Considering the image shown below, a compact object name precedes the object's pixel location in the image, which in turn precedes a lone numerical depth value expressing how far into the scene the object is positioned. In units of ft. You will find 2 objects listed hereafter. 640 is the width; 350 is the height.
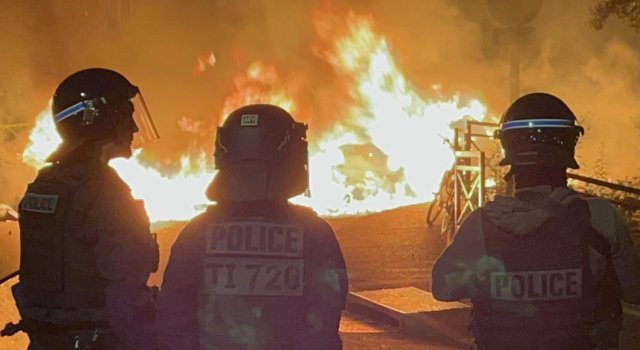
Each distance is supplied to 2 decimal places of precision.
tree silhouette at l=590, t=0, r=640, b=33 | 35.70
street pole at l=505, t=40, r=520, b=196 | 61.92
